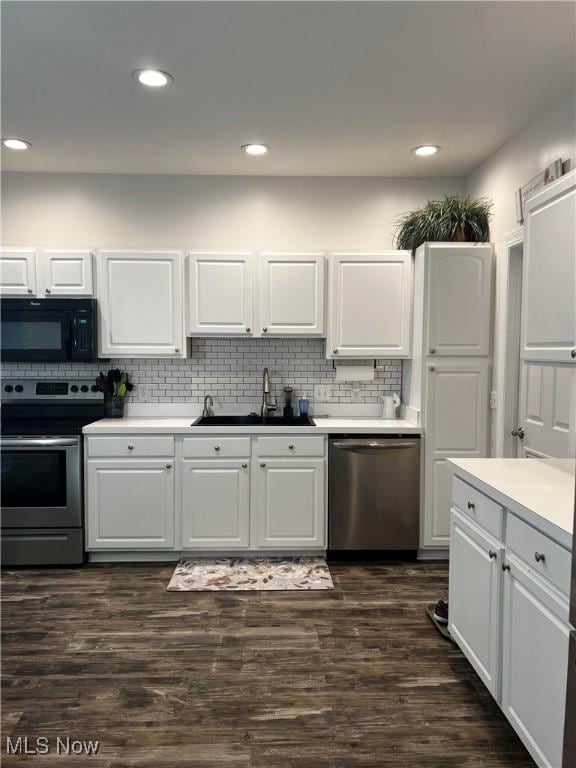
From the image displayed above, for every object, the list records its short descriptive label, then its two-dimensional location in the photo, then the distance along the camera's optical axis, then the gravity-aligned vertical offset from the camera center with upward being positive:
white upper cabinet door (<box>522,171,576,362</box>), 1.95 +0.34
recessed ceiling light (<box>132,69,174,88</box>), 2.44 +1.32
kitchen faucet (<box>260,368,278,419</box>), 3.90 -0.31
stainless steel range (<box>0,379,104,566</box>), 3.39 -0.90
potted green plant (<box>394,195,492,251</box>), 3.48 +0.92
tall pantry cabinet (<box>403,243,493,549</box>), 3.44 -0.02
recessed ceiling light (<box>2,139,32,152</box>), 3.30 +1.34
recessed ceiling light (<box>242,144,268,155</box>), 3.34 +1.34
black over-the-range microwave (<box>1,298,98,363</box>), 3.61 +0.18
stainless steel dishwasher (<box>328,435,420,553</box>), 3.50 -0.89
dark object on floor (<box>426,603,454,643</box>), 2.63 -1.35
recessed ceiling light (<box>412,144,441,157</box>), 3.33 +1.35
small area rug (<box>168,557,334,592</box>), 3.19 -1.37
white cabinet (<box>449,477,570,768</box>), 1.54 -0.88
